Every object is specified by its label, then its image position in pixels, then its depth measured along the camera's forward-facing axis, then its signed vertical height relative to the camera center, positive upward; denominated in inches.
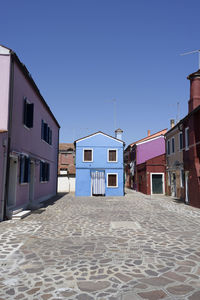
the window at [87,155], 935.7 +76.1
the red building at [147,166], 957.8 +38.8
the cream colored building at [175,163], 739.4 +37.6
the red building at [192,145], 565.3 +74.9
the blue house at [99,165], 918.4 +36.6
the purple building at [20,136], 357.1 +70.5
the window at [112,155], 939.3 +76.8
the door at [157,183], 960.6 -33.2
